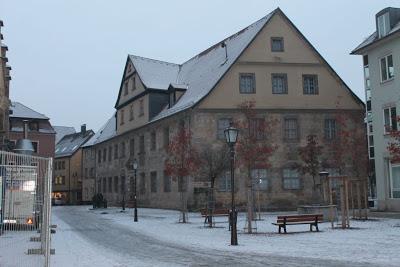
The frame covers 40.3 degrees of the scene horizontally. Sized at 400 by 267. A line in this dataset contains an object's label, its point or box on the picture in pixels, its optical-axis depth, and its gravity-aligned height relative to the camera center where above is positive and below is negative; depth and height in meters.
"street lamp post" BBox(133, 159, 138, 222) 35.59 +1.89
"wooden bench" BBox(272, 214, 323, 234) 21.66 -1.18
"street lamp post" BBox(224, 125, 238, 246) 18.49 +1.75
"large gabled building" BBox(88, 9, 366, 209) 40.78 +6.63
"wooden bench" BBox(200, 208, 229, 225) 29.05 -1.11
